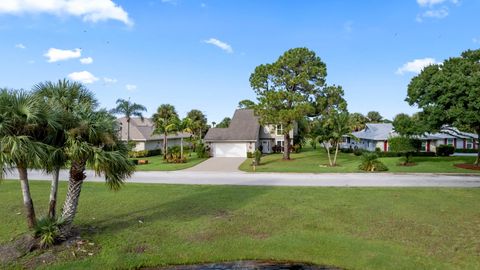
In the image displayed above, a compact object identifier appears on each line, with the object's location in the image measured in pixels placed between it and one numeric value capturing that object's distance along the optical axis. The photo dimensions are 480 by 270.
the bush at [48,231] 8.91
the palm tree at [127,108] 42.47
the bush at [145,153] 42.34
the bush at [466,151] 44.53
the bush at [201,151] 39.41
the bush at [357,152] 41.28
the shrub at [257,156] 29.55
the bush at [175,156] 33.91
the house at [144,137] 45.47
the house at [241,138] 41.38
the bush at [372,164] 25.16
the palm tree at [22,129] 8.27
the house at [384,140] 43.78
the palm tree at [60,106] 9.28
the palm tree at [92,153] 9.12
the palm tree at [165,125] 37.75
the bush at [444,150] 39.16
